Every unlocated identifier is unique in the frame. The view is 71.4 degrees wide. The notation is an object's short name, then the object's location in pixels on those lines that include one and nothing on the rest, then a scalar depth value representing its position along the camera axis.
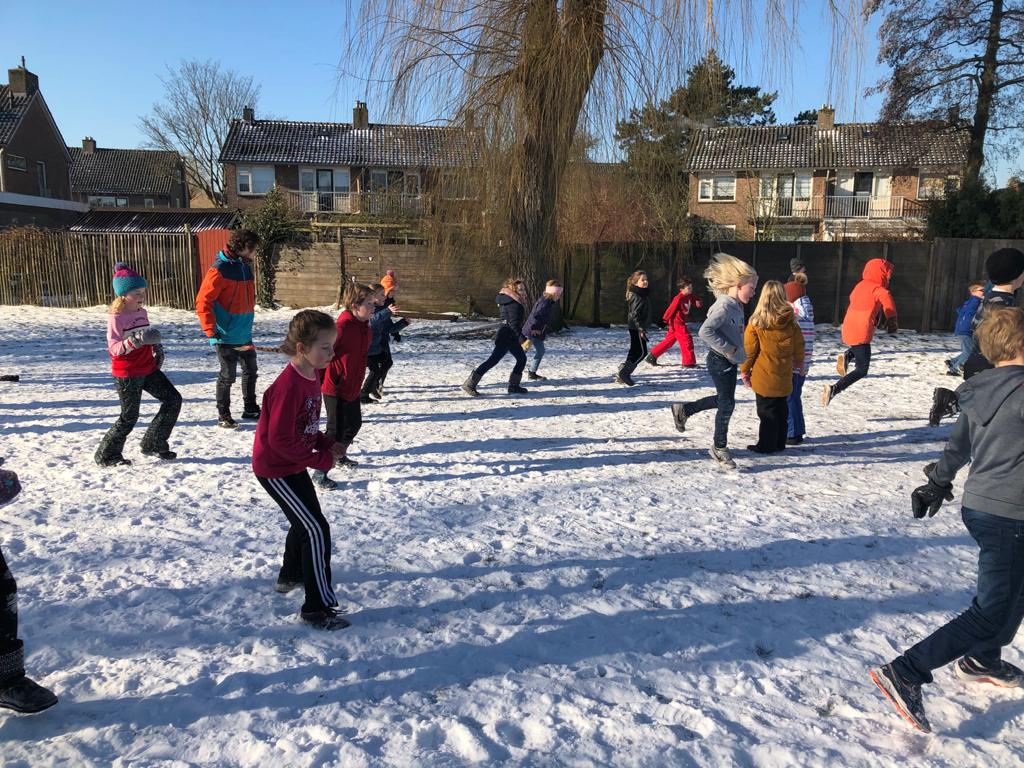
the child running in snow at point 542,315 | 9.12
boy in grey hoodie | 2.70
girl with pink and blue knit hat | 5.58
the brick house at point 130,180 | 54.94
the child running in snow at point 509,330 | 8.90
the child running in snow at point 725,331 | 5.83
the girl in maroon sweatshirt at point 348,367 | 5.59
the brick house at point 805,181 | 35.97
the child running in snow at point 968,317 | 8.57
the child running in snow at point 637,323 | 9.78
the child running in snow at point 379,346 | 8.15
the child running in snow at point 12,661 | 2.70
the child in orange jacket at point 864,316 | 7.44
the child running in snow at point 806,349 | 6.72
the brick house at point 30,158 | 35.81
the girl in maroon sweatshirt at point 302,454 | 3.36
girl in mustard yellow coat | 6.03
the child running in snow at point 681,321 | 10.62
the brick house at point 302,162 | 37.88
